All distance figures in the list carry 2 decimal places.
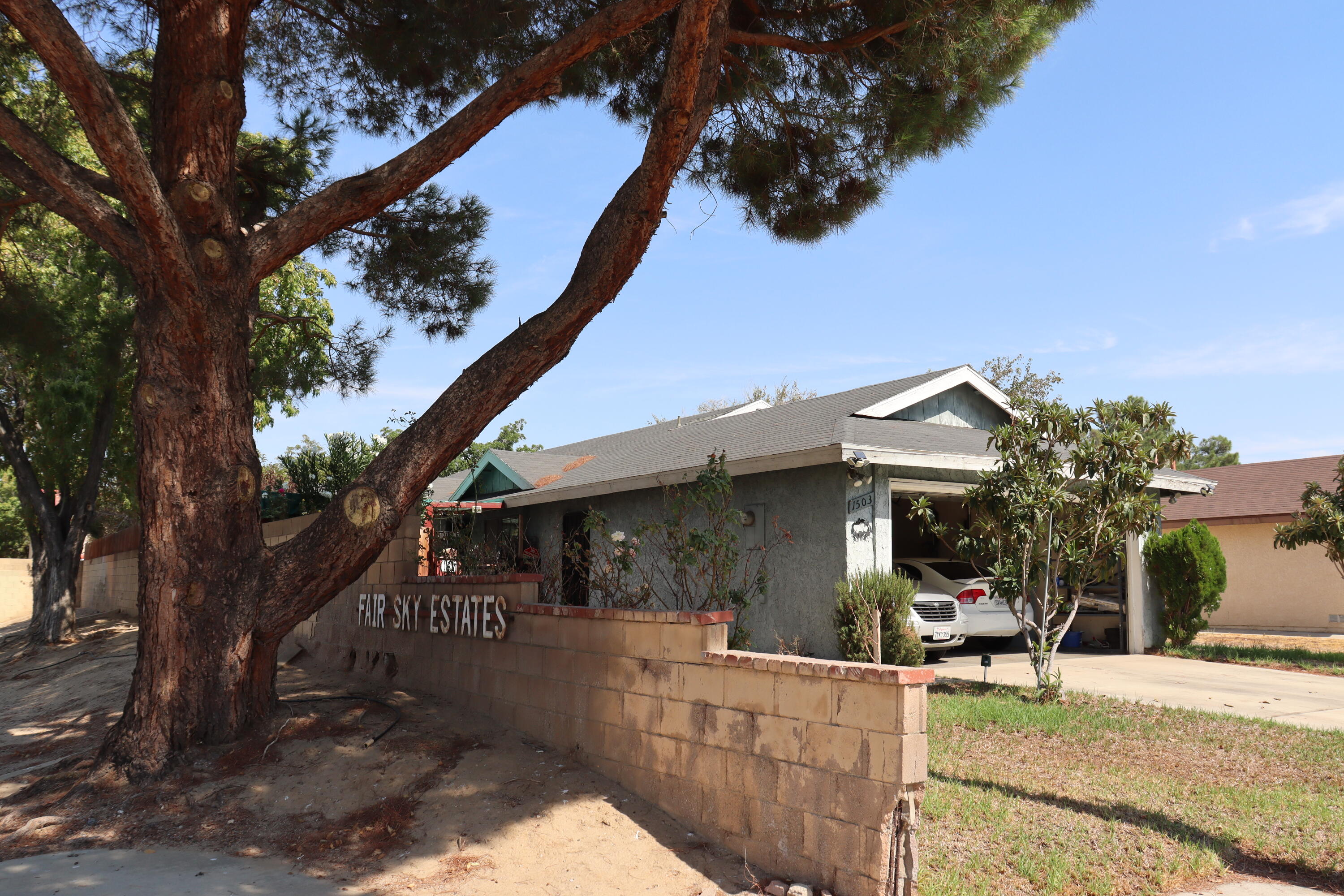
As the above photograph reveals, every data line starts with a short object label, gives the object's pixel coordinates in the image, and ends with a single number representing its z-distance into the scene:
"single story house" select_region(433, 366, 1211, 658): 11.80
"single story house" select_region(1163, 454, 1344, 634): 21.06
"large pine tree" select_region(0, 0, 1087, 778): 6.61
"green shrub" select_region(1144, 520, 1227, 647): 14.02
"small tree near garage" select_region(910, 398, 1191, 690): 9.23
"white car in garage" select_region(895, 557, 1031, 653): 13.62
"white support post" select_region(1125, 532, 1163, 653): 14.34
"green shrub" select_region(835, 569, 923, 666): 10.89
